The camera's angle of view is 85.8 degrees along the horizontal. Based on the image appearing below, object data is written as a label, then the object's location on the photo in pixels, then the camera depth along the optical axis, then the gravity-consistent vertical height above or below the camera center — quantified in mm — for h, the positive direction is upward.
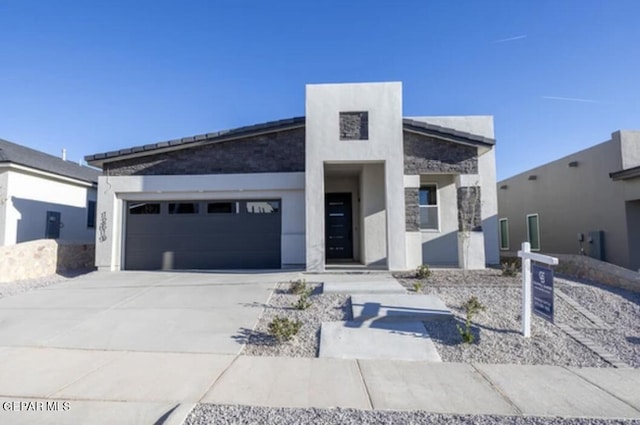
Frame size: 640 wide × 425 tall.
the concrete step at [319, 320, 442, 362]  5004 -1635
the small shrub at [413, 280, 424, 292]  7535 -1125
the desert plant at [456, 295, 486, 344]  5327 -1372
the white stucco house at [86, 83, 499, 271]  10391 +1516
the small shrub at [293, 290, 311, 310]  6612 -1294
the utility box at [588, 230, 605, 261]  12602 -389
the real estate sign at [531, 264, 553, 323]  5309 -898
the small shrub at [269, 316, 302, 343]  5340 -1454
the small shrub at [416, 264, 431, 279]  8719 -942
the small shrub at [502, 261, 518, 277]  8781 -941
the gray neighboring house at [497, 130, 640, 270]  11578 +1262
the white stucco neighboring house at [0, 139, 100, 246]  13570 +1800
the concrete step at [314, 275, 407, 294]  7411 -1110
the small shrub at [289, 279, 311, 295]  7486 -1129
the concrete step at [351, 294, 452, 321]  6062 -1322
